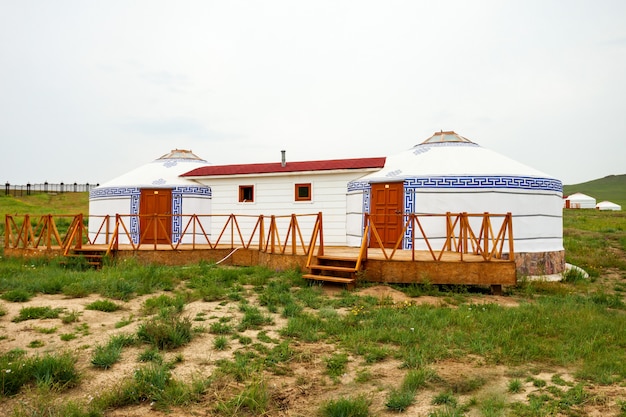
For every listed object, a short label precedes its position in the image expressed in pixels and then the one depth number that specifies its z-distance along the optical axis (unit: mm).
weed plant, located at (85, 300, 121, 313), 7777
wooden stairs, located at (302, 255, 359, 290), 9375
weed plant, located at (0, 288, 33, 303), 8012
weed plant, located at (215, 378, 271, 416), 4574
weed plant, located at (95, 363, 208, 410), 4734
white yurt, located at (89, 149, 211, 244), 15953
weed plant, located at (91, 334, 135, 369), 5555
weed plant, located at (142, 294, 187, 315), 7703
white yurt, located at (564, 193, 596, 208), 49844
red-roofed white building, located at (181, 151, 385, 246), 14797
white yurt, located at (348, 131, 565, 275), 12531
